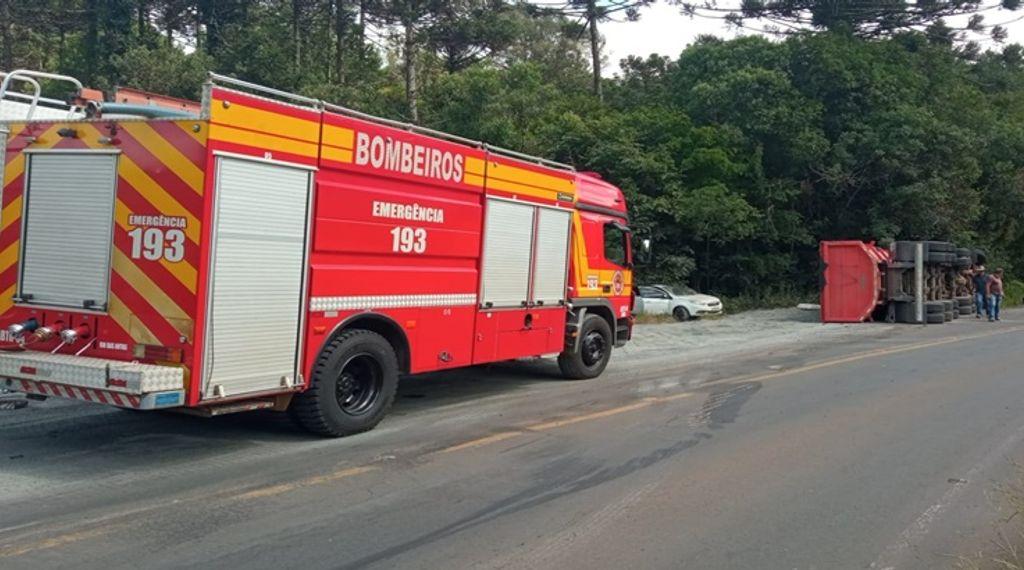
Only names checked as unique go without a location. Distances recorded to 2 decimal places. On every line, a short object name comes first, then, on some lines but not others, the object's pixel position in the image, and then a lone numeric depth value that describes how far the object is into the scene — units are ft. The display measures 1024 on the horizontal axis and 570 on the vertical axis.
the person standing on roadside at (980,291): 88.75
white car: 84.94
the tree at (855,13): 130.31
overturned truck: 77.25
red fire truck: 20.83
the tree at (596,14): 131.75
